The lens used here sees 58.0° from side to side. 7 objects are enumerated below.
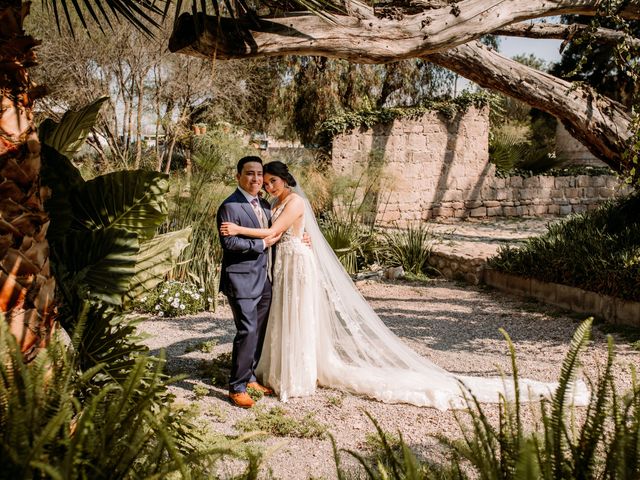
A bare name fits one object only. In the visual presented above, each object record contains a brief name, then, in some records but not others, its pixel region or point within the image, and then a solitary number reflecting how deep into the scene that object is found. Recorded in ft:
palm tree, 6.21
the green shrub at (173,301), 25.22
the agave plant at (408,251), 34.78
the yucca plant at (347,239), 33.06
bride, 15.35
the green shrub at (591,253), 22.43
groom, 15.05
